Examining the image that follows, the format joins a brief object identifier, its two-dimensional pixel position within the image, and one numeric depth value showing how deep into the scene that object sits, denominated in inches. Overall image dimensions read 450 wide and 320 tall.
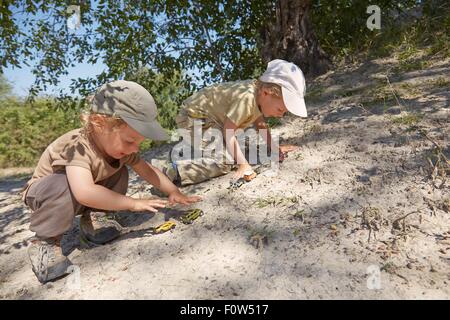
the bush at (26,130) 411.2
